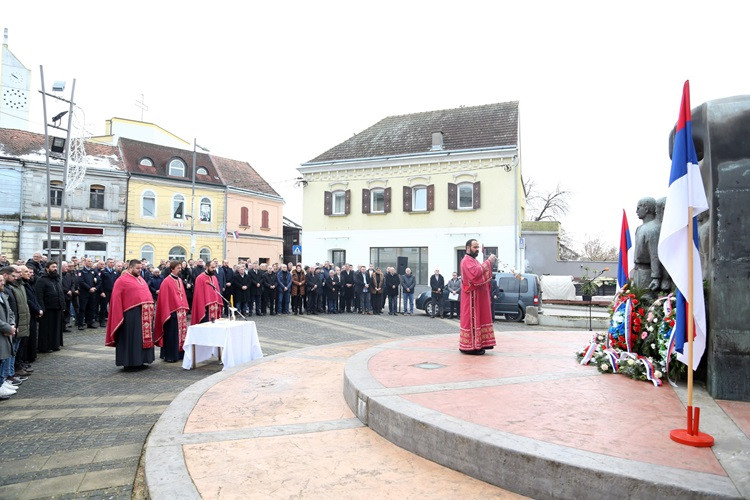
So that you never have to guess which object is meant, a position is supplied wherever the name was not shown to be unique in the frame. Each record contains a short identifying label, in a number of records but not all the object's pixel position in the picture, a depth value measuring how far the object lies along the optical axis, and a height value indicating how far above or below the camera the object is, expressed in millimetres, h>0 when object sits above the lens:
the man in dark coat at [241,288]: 17031 -452
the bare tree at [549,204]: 49188 +7022
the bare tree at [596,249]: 56734 +3032
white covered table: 8398 -1133
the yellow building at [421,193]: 25453 +4456
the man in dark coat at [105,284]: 14391 -274
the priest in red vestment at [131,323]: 8438 -820
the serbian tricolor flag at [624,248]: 7671 +430
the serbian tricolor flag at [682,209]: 4230 +572
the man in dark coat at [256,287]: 17406 -427
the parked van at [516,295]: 17281 -673
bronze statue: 6492 +345
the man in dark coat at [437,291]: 18391 -581
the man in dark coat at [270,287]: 17672 -427
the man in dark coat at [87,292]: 13906 -497
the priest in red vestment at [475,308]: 7750 -508
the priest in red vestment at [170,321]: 9297 -860
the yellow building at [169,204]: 33312 +4888
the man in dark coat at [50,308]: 10320 -720
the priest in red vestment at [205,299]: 9836 -478
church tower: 29641 +11209
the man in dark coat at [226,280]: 16594 -178
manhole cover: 6625 -1221
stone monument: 5109 +281
